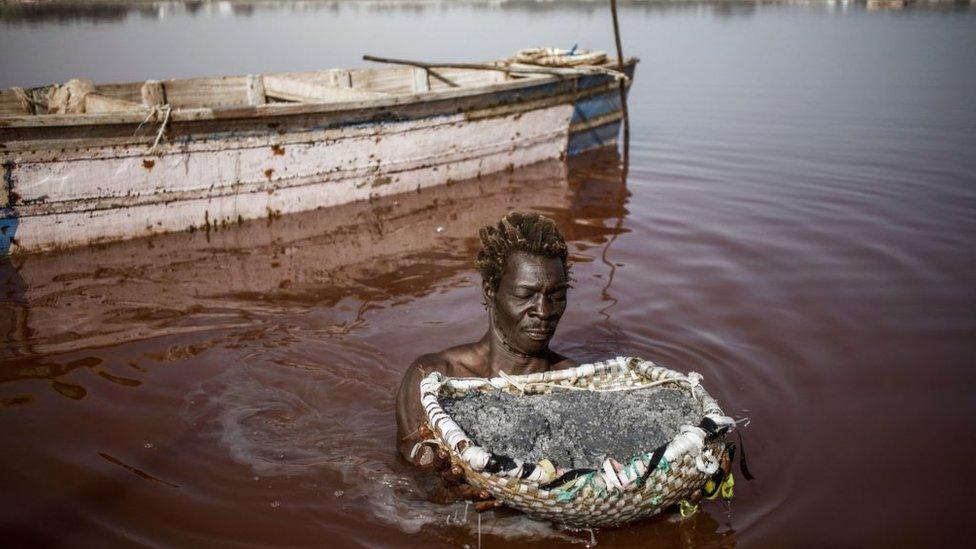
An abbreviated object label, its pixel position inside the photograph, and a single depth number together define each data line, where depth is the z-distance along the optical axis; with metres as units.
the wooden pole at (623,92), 10.56
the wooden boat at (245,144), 6.26
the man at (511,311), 3.06
